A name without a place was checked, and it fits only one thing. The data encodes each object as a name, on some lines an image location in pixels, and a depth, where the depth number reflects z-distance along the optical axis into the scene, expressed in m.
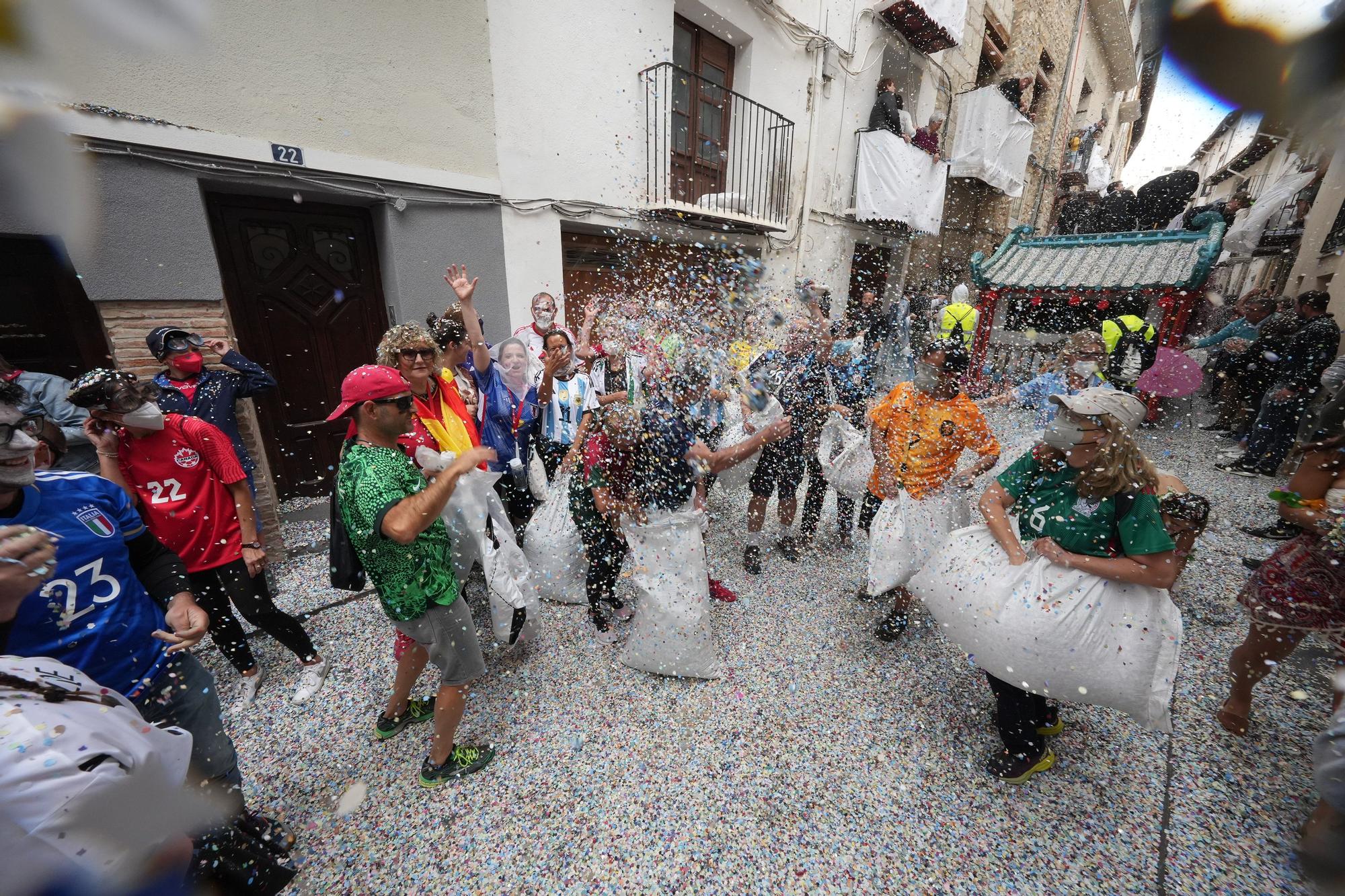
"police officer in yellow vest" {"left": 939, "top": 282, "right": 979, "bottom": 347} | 6.96
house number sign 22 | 3.47
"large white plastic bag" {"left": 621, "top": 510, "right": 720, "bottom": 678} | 2.40
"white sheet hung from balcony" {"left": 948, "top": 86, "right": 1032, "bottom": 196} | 9.37
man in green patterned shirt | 1.56
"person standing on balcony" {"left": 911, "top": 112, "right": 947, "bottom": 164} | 8.70
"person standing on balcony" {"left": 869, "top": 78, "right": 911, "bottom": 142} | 8.22
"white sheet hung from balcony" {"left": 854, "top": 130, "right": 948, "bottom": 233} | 8.23
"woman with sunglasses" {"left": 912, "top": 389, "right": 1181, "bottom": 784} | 1.75
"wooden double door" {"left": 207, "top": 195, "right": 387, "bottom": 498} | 3.84
